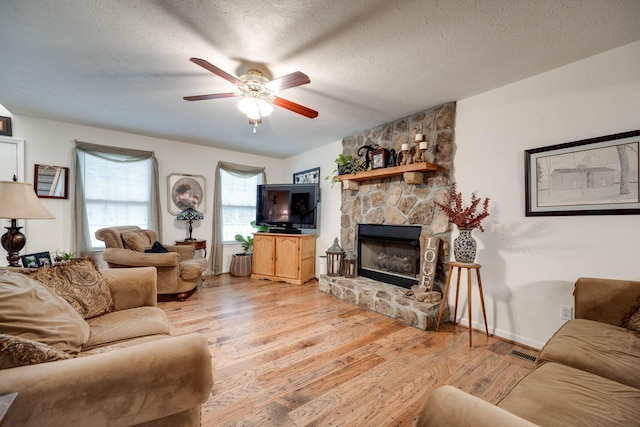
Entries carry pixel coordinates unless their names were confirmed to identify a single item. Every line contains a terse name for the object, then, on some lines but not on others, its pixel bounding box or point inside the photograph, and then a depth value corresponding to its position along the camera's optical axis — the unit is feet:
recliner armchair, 10.07
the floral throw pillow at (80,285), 4.83
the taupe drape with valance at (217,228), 15.21
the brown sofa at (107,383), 2.39
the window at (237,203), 15.93
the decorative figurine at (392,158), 10.48
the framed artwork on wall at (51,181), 11.01
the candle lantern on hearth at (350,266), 12.03
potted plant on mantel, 12.10
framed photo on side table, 8.24
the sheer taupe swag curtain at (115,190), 11.66
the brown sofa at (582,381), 2.16
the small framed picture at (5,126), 10.42
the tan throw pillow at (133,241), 10.87
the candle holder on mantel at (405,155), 9.61
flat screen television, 14.34
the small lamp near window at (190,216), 13.67
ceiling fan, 6.31
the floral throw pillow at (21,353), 2.56
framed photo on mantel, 10.65
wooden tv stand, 13.58
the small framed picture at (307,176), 15.21
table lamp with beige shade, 5.93
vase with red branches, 7.54
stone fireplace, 9.04
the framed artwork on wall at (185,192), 14.10
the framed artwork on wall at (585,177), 5.84
